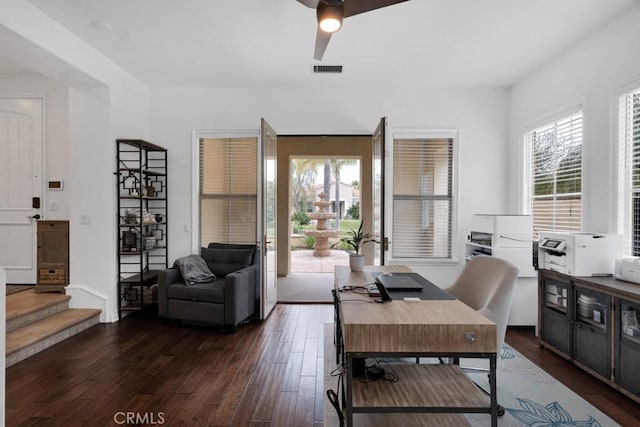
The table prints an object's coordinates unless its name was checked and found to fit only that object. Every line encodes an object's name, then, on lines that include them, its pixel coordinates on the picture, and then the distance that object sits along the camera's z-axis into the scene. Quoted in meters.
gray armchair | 3.53
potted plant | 2.76
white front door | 4.33
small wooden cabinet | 3.96
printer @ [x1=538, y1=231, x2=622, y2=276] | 2.74
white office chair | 2.15
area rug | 2.10
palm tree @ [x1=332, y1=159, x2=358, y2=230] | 13.15
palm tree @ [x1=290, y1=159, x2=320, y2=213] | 13.35
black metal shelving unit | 3.93
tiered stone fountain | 9.14
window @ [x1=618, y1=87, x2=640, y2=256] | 2.68
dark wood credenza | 2.31
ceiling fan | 1.93
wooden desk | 1.51
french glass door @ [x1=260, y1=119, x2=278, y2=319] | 3.92
